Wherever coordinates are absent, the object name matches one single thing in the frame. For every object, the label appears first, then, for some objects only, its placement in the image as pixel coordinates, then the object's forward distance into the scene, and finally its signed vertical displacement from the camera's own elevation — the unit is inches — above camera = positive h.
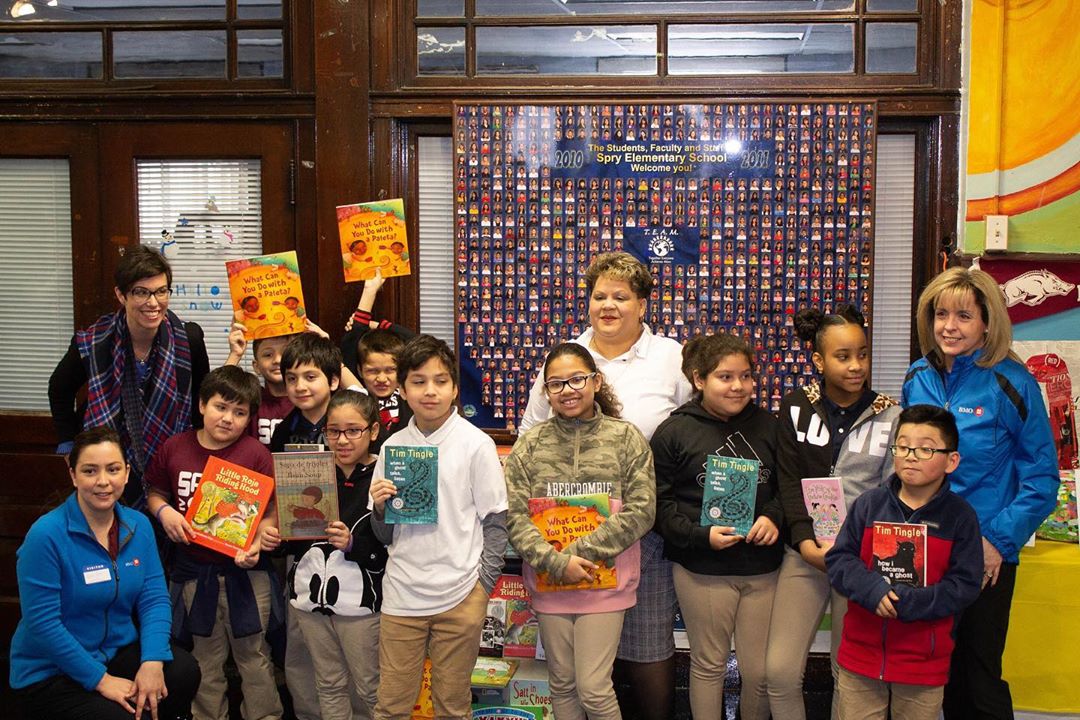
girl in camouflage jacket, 117.8 -27.8
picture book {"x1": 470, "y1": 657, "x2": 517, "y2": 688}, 138.3 -56.2
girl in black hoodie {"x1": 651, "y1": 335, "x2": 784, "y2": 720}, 121.3 -30.0
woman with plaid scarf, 134.5 -12.5
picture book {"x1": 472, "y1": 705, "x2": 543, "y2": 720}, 138.8 -61.9
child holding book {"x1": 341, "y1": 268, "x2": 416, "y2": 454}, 136.2 -11.6
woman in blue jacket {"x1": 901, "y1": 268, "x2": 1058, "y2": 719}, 117.4 -19.3
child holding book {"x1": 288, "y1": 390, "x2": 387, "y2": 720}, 123.2 -38.1
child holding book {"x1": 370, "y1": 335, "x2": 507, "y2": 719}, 117.8 -33.1
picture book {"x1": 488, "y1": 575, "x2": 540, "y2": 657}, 144.7 -50.3
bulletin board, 156.9 +13.2
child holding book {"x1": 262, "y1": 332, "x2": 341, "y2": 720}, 130.6 -16.4
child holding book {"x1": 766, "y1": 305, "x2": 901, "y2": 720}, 120.5 -21.8
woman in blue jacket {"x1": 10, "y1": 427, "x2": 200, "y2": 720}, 114.8 -40.0
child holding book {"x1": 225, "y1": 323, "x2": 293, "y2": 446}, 138.9 -13.2
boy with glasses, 108.0 -32.4
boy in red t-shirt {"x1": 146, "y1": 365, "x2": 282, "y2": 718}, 128.3 -37.5
